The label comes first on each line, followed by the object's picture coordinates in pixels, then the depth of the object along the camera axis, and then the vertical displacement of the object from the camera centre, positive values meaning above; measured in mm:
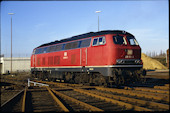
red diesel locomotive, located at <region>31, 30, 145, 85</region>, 14008 +416
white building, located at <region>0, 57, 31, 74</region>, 59750 -203
